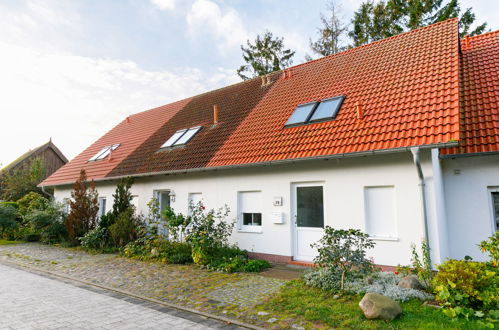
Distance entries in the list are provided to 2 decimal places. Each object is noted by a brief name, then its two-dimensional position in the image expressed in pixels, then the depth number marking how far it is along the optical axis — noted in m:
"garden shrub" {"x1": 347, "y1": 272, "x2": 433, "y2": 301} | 5.05
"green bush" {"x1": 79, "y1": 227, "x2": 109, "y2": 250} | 11.77
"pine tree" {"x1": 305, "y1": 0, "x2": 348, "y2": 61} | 21.50
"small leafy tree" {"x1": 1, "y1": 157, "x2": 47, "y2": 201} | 22.92
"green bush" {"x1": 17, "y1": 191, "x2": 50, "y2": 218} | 15.11
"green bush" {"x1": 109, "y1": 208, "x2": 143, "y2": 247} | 11.31
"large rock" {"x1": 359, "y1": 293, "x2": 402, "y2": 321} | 4.31
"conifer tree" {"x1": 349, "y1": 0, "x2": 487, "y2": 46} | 17.48
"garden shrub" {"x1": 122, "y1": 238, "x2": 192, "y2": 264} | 8.92
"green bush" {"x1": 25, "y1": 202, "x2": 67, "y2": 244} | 13.52
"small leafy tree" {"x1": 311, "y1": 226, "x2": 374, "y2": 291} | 5.76
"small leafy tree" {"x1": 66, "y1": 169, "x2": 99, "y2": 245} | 12.98
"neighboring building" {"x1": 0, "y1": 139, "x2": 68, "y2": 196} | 26.25
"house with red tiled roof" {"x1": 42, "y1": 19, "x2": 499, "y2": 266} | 6.84
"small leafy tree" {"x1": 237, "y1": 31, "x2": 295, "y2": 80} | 26.45
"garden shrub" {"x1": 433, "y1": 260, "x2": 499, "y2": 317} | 4.26
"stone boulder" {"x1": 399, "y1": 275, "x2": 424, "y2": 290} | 5.39
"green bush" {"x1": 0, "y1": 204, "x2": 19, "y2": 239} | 15.09
